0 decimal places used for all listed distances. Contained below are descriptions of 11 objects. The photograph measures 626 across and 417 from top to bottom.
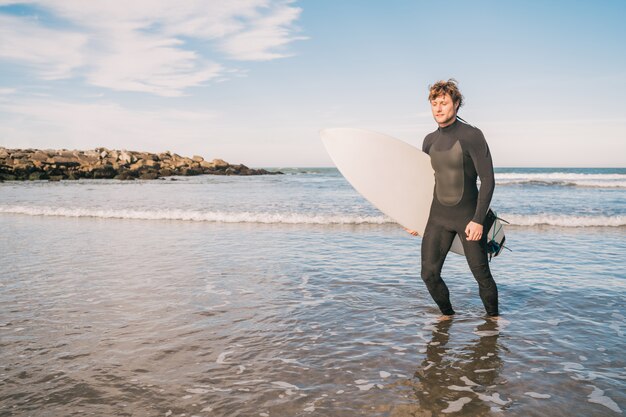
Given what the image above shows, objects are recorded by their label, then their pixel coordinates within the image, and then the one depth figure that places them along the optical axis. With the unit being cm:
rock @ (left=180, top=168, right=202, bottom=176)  5122
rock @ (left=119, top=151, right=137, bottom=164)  5070
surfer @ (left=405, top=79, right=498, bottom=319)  409
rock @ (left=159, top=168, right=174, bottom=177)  4765
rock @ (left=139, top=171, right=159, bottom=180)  4240
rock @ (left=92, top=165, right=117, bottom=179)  4153
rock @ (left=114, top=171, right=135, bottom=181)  4080
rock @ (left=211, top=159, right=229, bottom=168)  5803
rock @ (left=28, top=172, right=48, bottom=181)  3747
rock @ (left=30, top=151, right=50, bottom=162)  4827
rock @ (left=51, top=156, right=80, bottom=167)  4452
